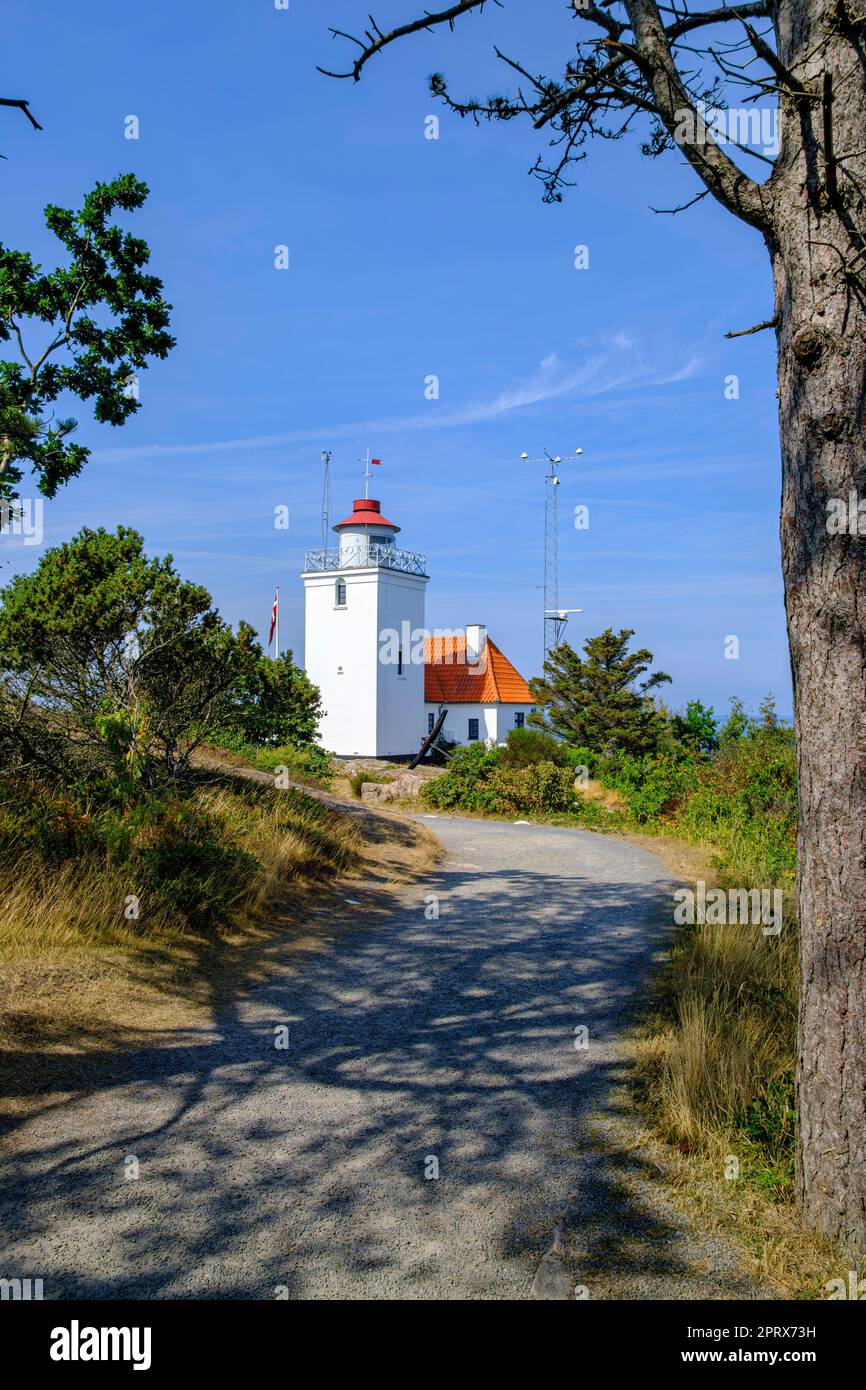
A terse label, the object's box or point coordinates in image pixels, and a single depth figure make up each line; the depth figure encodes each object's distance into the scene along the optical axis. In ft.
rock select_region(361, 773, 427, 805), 77.15
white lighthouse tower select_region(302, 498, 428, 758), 140.15
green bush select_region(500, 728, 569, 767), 77.36
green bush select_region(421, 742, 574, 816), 71.20
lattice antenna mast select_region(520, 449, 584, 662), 120.26
